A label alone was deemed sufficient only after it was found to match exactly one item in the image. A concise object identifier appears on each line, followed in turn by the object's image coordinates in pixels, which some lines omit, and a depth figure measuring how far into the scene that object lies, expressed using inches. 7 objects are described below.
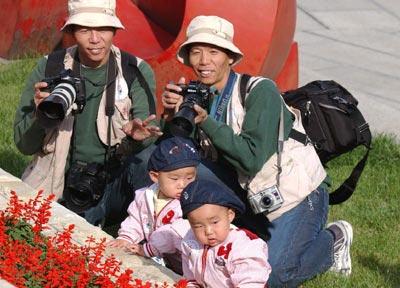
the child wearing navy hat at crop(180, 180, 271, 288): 326.8
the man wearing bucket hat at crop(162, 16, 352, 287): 368.9
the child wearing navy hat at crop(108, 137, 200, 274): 364.0
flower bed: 311.7
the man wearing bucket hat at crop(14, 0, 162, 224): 401.5
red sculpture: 532.2
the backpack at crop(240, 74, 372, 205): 402.2
